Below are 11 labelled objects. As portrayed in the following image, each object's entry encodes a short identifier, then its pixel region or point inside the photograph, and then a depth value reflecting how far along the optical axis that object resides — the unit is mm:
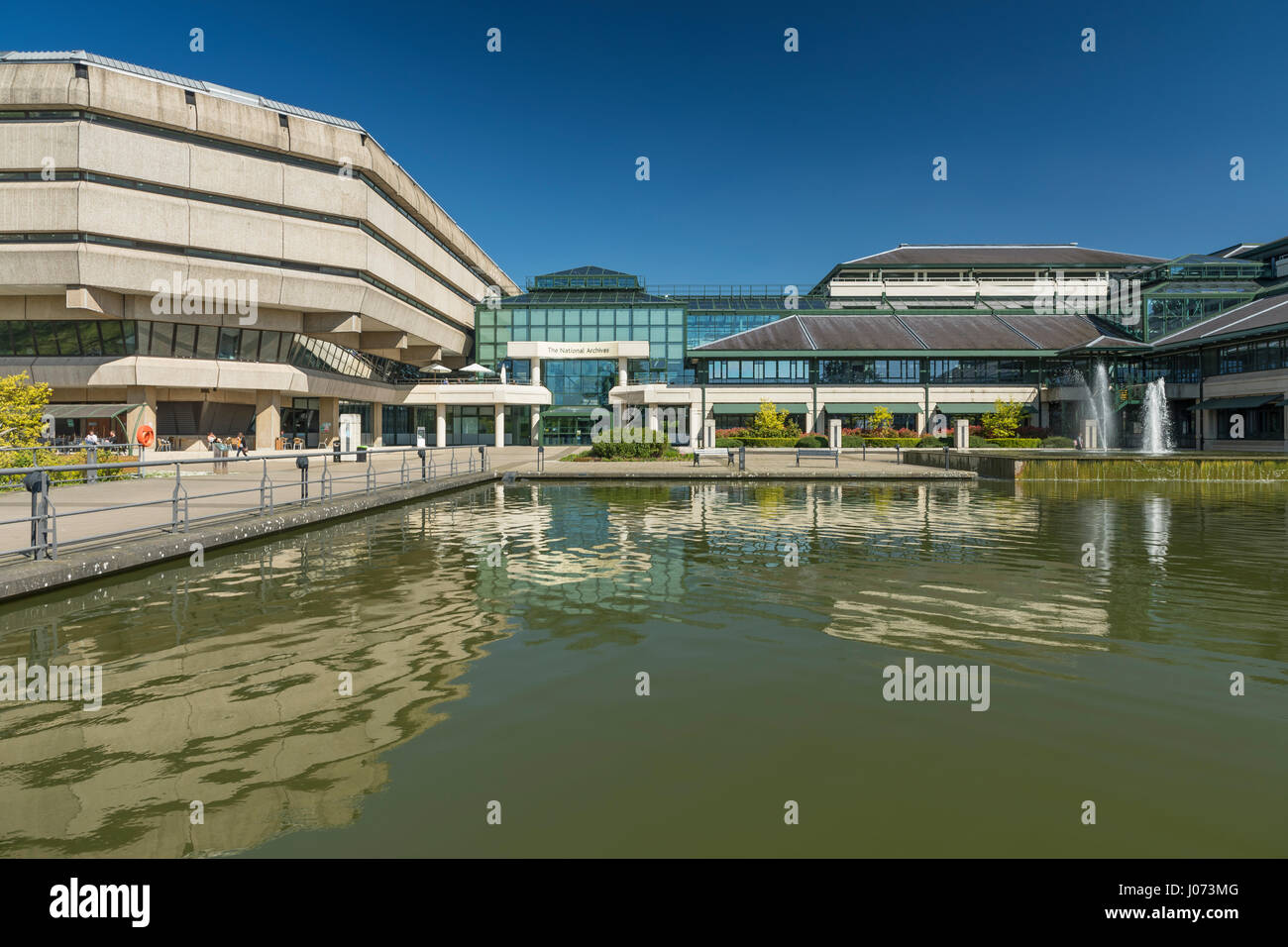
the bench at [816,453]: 44094
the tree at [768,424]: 54969
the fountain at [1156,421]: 53688
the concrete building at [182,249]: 42750
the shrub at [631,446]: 38188
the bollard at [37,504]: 10617
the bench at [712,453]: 41669
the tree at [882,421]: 57719
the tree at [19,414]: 26656
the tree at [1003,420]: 54844
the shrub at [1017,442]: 51481
